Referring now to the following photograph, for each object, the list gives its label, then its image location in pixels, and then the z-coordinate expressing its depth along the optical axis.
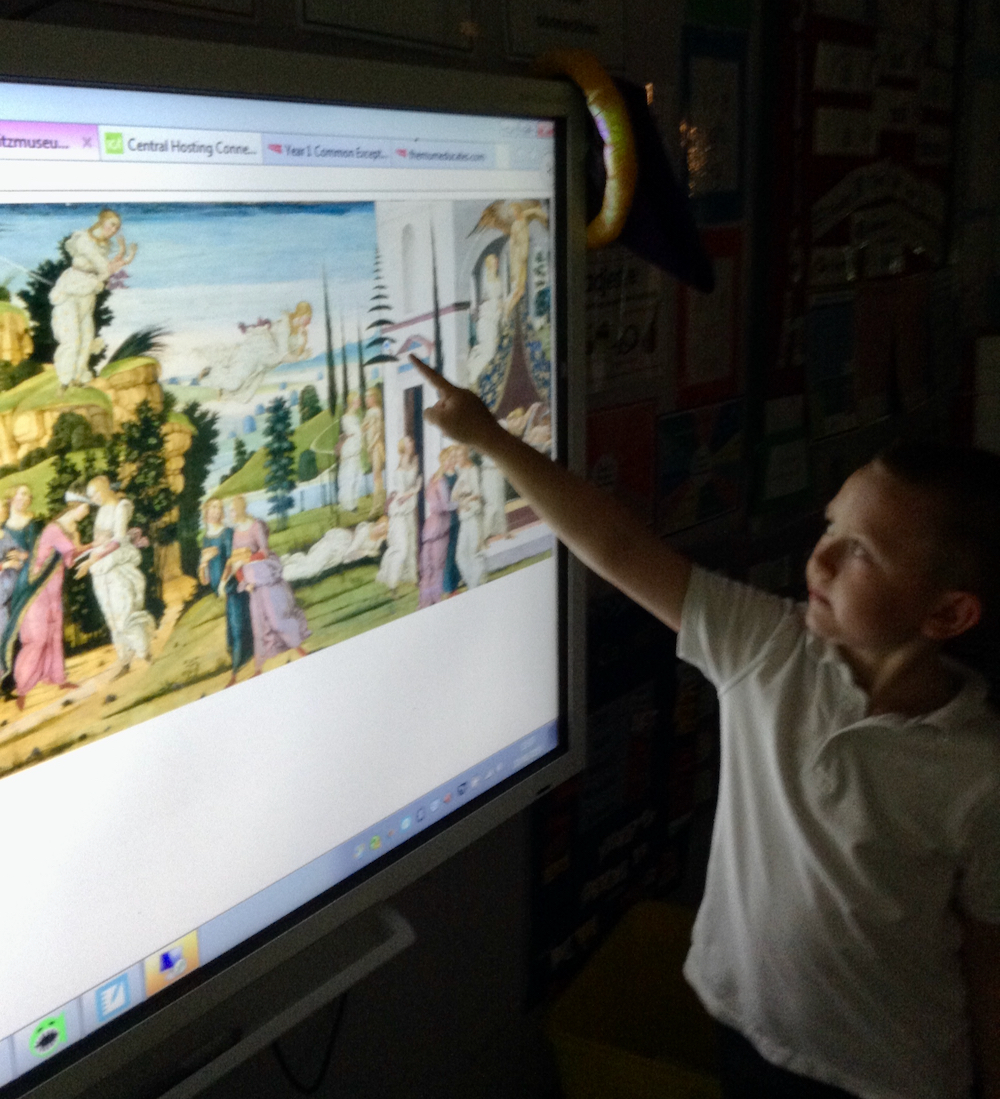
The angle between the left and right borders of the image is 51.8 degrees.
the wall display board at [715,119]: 1.31
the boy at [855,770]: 0.88
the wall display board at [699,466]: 1.38
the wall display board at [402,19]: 0.87
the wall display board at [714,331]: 1.38
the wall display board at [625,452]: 1.25
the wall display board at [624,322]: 1.21
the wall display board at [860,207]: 1.51
